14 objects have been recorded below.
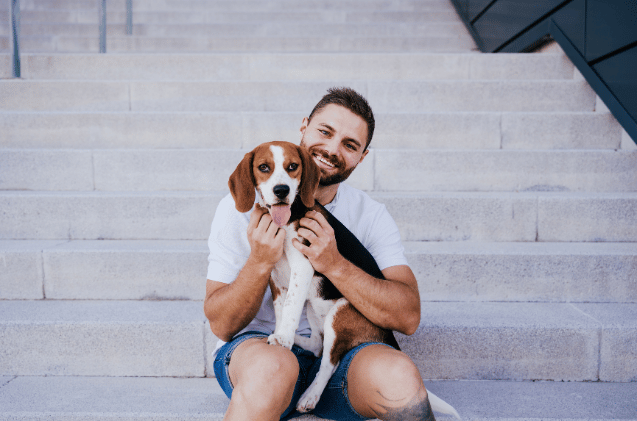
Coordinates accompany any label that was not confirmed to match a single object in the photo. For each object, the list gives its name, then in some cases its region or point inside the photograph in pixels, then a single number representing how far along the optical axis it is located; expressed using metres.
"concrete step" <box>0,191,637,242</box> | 3.06
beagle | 1.76
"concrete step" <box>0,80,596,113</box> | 4.09
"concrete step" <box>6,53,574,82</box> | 4.54
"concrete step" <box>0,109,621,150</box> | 3.74
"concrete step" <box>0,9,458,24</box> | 6.30
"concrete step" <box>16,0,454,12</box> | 6.52
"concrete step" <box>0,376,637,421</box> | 2.04
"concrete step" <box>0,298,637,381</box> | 2.40
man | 1.60
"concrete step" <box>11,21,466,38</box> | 5.98
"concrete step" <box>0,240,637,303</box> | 2.74
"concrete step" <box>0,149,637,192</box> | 3.38
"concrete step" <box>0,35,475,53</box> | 5.71
